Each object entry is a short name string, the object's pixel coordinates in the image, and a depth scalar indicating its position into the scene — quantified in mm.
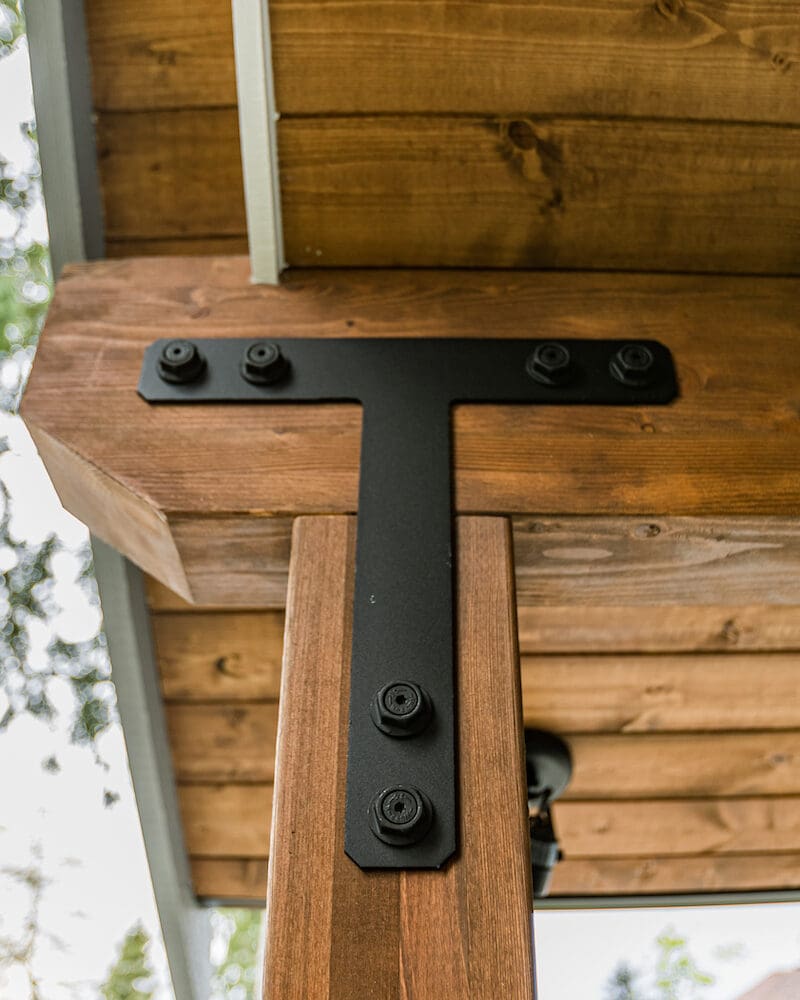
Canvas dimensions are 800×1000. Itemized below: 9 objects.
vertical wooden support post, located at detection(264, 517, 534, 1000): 732
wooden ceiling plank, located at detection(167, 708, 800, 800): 1604
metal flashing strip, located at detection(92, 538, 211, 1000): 1488
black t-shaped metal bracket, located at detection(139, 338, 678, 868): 821
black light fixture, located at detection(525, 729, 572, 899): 1419
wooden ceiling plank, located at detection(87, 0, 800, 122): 1110
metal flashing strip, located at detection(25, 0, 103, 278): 1316
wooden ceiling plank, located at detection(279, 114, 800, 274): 1154
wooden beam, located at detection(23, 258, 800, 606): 1021
